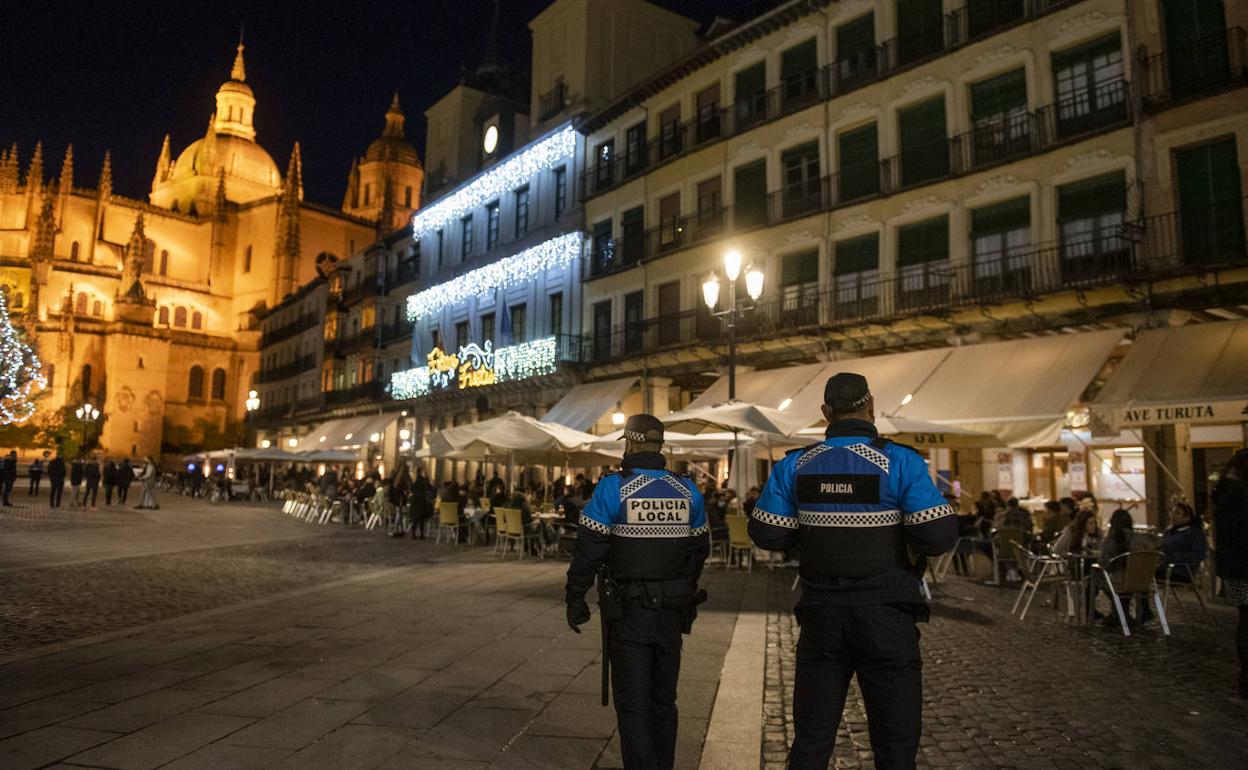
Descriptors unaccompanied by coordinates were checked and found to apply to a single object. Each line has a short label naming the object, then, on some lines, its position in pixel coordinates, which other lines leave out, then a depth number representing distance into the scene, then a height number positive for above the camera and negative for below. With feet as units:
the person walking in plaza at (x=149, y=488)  92.32 -1.29
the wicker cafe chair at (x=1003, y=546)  37.27 -3.03
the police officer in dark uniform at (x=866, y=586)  10.24 -1.31
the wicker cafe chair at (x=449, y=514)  59.82 -2.55
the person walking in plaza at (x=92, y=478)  93.86 -0.21
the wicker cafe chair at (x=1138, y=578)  26.63 -3.06
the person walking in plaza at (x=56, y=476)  85.97 -0.01
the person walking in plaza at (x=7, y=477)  87.86 -0.14
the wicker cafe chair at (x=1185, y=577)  29.17 -3.38
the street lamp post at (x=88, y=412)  131.97 +10.08
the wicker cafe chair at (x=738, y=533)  43.05 -2.75
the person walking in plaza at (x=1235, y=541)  19.24 -1.35
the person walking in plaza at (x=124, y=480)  100.20 -0.44
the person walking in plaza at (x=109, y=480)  100.12 -0.45
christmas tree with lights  116.06 +15.54
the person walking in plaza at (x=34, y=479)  111.17 -0.43
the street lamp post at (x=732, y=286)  43.47 +10.32
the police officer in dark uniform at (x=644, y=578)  12.69 -1.55
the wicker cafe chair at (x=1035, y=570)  30.27 -3.42
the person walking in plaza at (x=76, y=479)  89.45 -0.32
